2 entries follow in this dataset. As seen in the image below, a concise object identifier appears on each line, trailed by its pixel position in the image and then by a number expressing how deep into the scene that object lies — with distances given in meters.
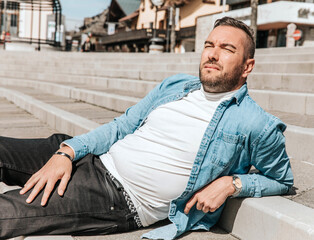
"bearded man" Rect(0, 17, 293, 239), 1.95
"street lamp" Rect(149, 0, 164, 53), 18.48
